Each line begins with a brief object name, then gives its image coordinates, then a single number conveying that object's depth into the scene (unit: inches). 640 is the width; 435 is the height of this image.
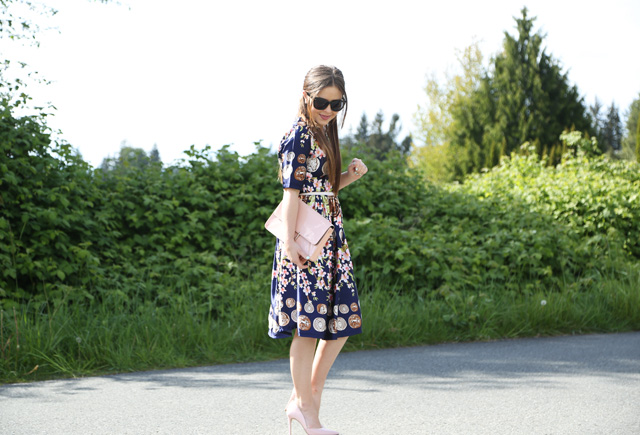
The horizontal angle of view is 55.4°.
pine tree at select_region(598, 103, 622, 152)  2502.3
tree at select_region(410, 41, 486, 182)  1145.4
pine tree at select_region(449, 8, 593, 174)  1011.3
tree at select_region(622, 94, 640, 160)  1632.1
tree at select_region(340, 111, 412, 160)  2279.8
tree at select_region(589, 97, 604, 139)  2601.6
